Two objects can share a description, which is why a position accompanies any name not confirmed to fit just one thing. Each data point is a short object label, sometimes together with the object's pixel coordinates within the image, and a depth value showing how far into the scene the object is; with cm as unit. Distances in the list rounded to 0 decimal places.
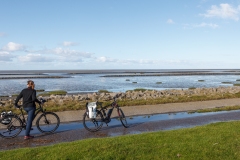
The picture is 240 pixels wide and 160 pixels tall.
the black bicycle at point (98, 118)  1138
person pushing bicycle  1029
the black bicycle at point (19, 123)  1028
